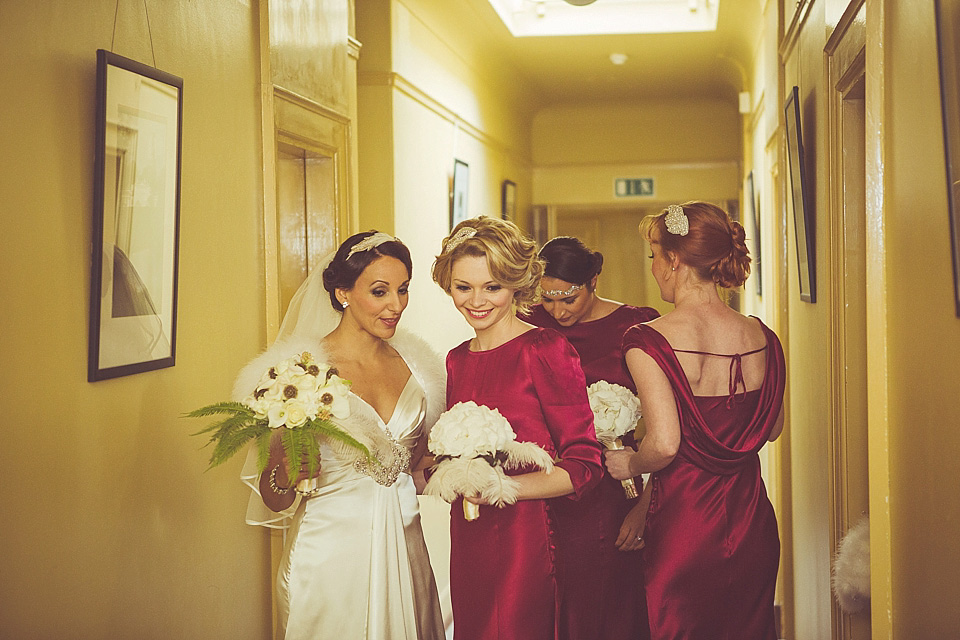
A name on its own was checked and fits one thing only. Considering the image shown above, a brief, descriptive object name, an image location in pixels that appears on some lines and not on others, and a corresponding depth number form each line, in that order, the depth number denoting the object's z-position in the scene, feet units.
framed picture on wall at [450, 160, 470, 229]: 21.93
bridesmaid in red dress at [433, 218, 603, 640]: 8.58
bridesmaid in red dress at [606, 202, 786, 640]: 8.96
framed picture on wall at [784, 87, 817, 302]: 11.51
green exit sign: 36.22
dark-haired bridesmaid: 9.80
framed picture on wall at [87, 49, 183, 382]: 7.84
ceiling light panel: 24.85
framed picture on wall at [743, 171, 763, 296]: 23.69
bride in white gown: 9.09
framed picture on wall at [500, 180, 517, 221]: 29.78
